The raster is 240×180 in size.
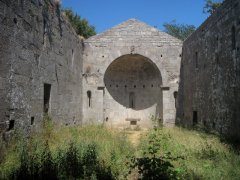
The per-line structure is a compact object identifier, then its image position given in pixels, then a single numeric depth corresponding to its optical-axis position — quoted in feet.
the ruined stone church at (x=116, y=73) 22.98
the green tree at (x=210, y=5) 90.55
